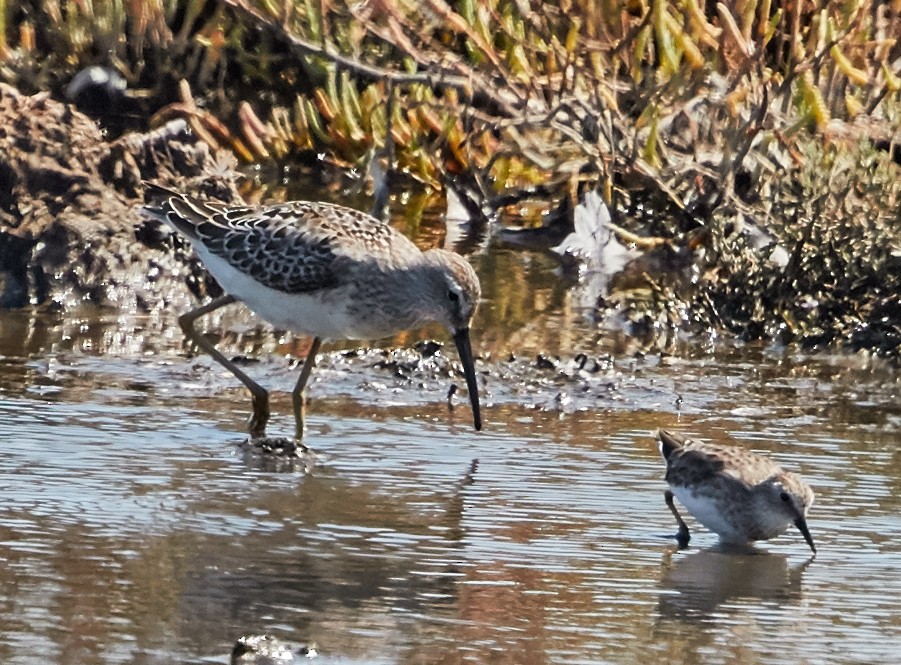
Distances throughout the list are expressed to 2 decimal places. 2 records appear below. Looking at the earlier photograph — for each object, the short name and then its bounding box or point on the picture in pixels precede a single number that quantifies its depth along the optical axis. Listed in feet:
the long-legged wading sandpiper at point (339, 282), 53.01
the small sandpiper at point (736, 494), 42.60
